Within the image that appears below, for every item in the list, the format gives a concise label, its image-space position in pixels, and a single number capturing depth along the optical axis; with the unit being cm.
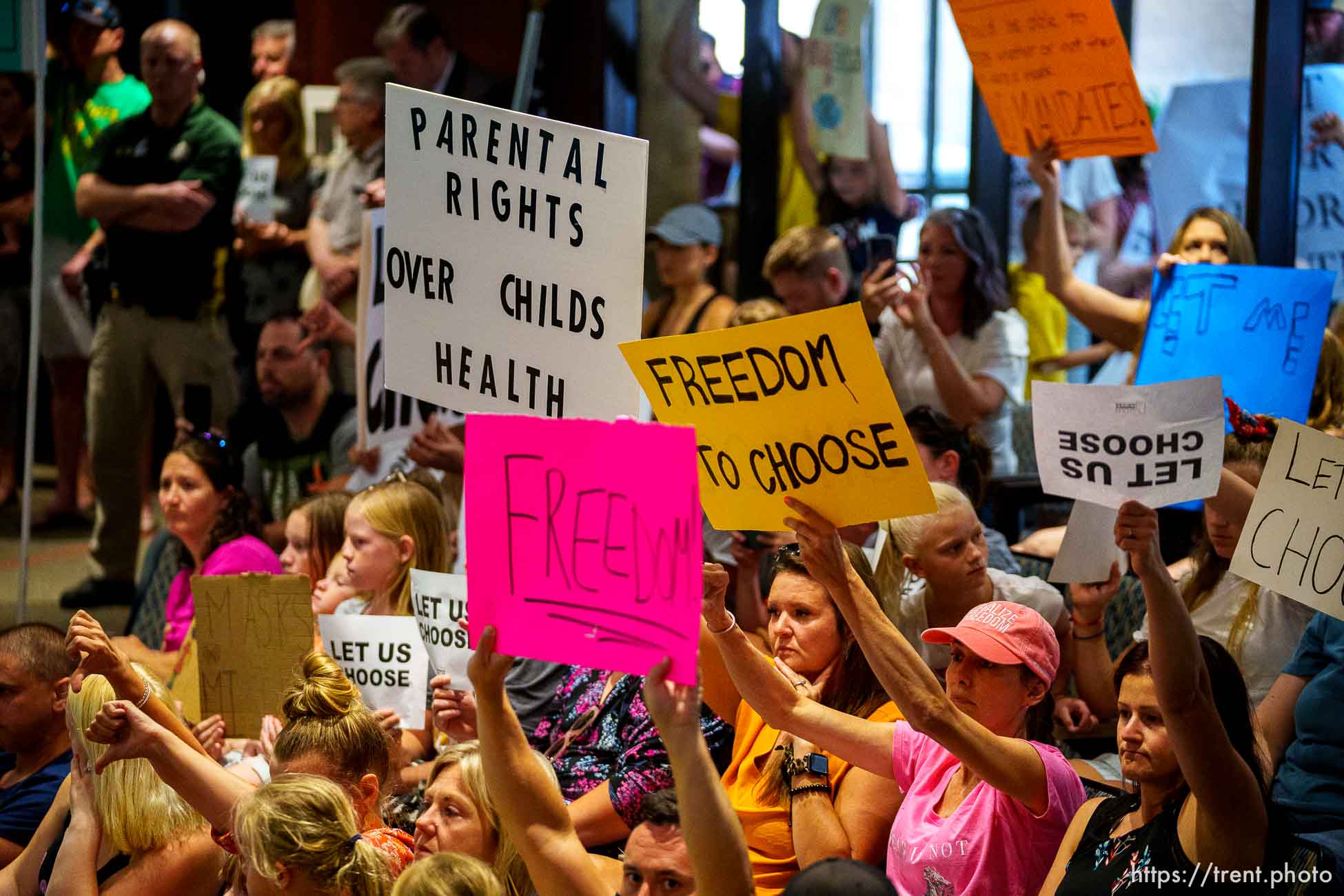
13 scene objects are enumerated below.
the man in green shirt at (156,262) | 1531
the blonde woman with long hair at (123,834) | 748
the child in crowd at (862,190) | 1550
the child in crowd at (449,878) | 542
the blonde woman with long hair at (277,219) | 1636
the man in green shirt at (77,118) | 1678
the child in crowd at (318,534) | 1134
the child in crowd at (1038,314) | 1559
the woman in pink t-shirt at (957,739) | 619
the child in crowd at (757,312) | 1223
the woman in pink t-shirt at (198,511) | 1192
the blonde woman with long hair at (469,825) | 679
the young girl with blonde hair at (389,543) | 1008
